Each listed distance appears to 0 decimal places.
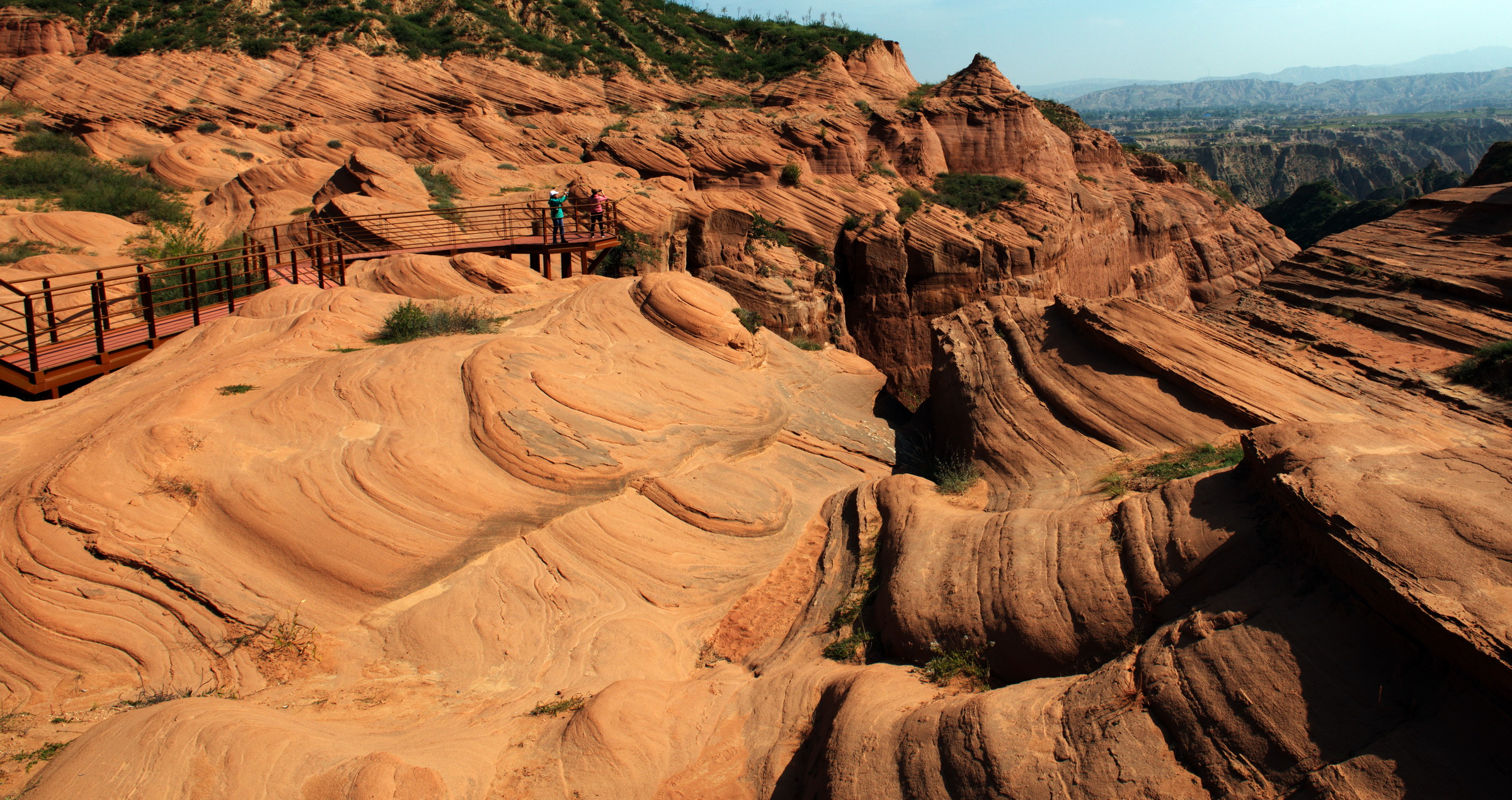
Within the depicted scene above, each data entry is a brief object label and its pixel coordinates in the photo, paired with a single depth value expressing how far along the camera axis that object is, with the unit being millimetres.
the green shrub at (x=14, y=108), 27188
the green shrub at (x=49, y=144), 25094
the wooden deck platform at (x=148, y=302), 11281
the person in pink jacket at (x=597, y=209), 21062
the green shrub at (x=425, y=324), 12625
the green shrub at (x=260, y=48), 32500
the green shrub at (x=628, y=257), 22266
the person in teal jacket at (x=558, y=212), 19609
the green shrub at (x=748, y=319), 16603
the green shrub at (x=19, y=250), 17078
